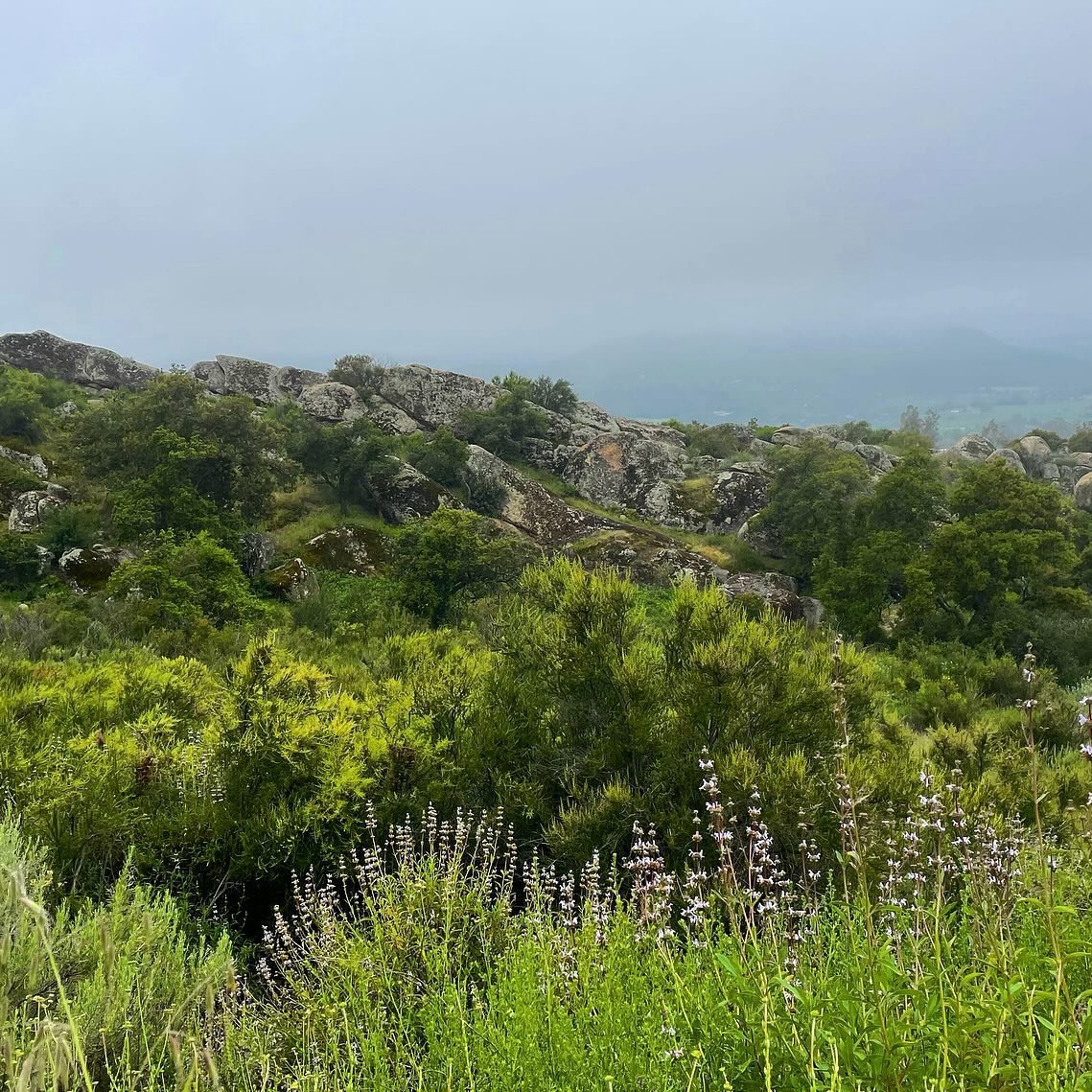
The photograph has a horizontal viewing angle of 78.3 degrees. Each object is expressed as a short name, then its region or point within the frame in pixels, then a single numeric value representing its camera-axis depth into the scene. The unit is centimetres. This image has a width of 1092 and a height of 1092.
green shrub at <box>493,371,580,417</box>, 6369
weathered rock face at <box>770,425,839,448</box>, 6656
